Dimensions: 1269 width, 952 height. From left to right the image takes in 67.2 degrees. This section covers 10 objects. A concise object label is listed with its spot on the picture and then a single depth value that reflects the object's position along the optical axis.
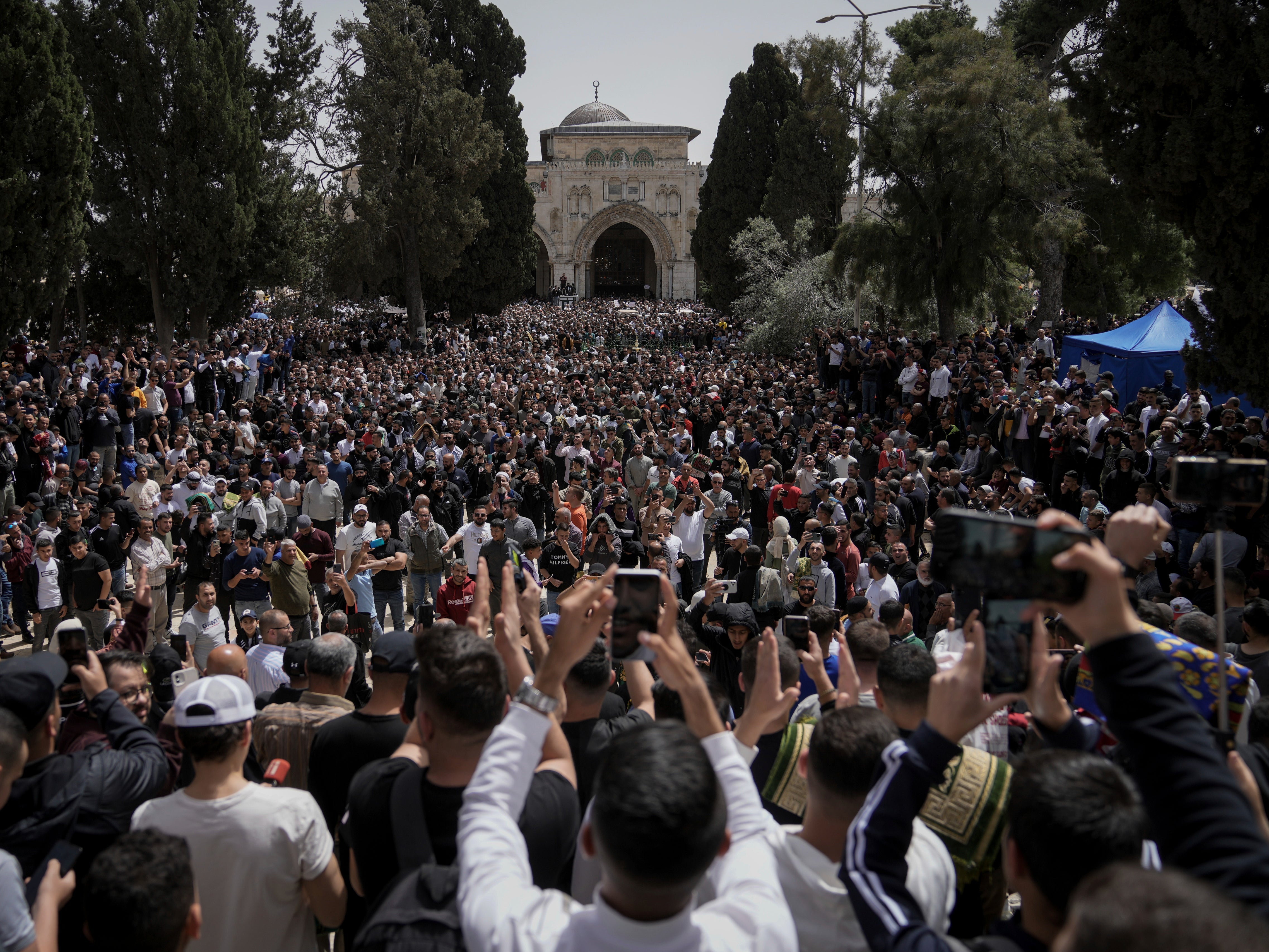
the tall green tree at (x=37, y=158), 15.83
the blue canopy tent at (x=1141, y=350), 15.80
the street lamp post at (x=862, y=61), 19.77
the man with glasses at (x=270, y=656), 6.03
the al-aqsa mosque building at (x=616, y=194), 62.75
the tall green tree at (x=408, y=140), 30.17
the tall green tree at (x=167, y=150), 22.86
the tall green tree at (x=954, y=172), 19.39
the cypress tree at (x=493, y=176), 35.19
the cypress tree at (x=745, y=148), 40.88
